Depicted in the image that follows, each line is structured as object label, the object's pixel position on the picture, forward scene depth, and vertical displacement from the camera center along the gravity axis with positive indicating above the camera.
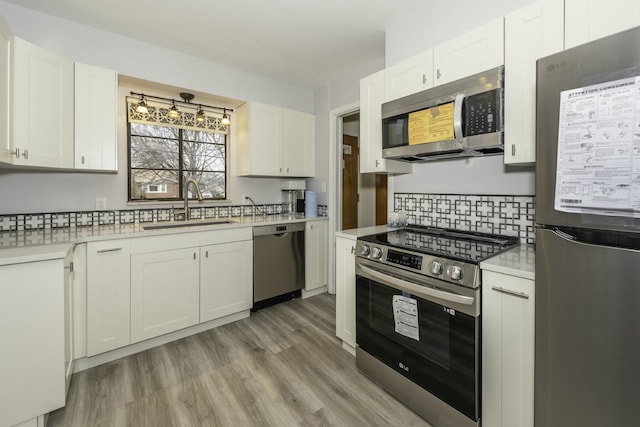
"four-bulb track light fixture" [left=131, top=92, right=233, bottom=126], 2.74 +1.06
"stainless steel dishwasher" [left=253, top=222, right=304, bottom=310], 2.90 -0.57
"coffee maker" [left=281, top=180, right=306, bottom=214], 3.59 +0.18
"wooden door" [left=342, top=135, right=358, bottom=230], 4.73 +0.49
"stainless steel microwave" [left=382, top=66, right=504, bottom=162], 1.56 +0.55
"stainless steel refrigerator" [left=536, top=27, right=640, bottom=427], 0.90 -0.09
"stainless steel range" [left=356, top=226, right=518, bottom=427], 1.35 -0.59
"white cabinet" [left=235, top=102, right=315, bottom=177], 3.16 +0.81
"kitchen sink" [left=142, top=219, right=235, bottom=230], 2.51 -0.14
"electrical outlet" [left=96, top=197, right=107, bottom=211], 2.56 +0.06
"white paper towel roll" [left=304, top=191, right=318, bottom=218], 3.45 +0.07
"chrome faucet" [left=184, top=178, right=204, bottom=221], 2.94 +0.15
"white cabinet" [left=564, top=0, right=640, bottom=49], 1.17 +0.83
